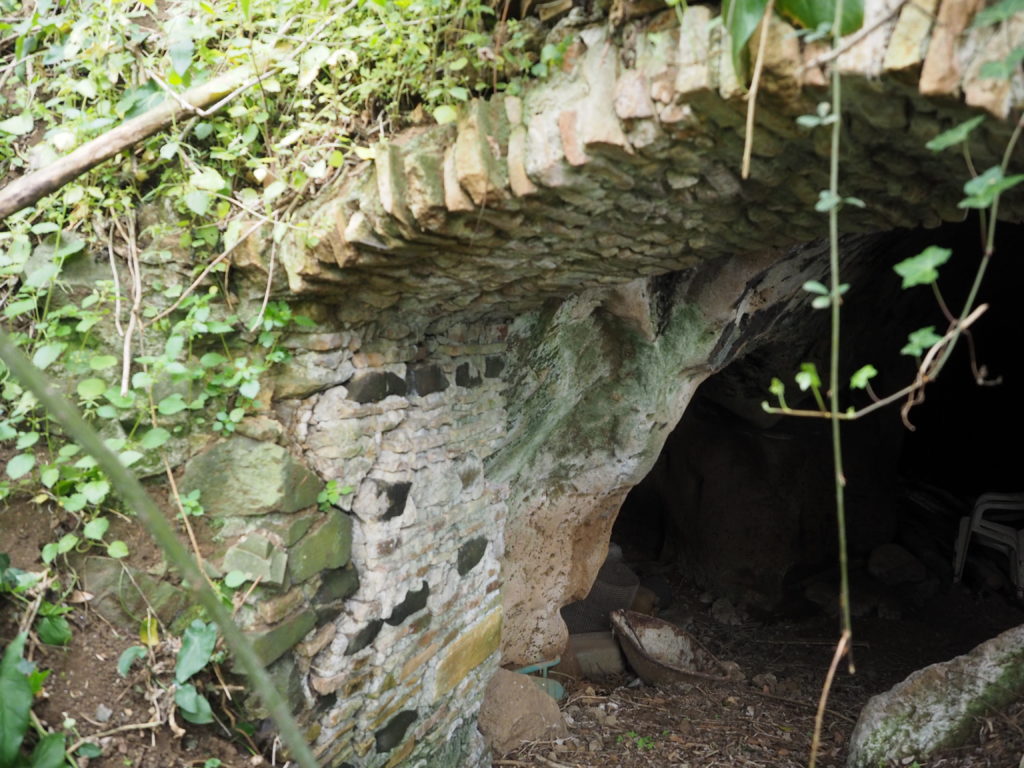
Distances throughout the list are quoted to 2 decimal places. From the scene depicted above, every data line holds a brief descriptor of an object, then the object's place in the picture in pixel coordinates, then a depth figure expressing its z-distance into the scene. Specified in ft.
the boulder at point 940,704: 9.53
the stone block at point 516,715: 11.65
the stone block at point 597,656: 15.15
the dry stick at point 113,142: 6.03
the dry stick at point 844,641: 3.66
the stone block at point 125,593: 6.39
